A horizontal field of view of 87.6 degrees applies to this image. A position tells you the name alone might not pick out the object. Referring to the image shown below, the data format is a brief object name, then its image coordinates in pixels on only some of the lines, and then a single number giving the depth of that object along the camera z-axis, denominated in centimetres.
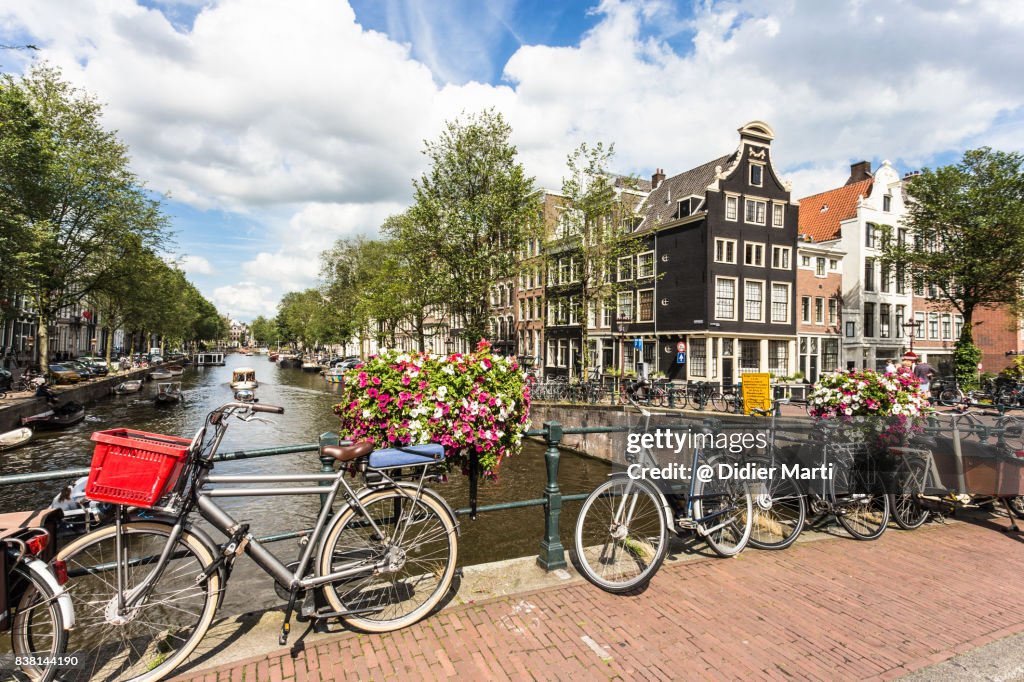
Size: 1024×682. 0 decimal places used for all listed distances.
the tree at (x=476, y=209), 2602
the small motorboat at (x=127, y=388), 3753
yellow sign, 1969
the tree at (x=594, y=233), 2552
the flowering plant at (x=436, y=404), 362
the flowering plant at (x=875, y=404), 570
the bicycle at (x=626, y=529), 403
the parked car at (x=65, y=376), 3179
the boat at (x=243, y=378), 4088
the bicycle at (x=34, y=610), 249
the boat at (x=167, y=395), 3189
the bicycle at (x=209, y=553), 271
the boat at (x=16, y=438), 1758
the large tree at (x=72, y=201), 2161
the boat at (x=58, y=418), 2133
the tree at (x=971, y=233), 3080
